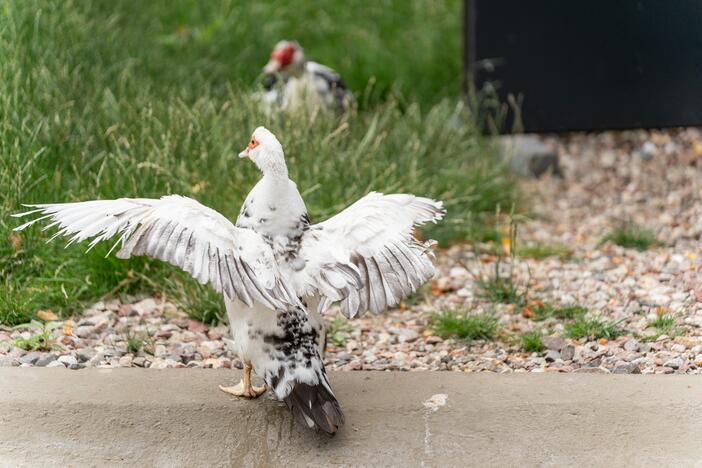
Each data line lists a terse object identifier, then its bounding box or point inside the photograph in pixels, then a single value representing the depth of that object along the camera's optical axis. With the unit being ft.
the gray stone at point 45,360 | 23.26
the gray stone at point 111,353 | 24.20
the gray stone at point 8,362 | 23.09
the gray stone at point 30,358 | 23.33
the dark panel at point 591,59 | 36.02
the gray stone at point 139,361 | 23.82
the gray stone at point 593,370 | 22.91
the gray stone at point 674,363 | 23.01
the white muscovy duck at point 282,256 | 19.36
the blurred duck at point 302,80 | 38.42
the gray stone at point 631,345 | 24.22
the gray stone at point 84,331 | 25.30
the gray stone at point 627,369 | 23.00
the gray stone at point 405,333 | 26.22
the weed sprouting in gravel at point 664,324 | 24.83
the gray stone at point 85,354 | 23.90
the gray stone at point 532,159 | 42.47
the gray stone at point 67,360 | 23.29
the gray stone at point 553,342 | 24.78
